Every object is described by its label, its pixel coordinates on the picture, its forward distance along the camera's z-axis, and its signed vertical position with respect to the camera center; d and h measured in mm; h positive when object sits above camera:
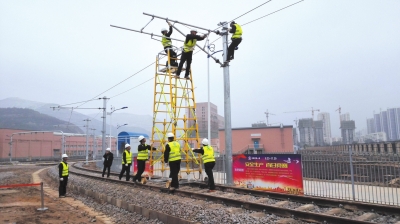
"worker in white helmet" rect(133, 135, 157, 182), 14148 -466
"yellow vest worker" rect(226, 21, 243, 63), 12836 +4452
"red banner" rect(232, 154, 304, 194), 10922 -1110
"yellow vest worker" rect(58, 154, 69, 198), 13359 -1237
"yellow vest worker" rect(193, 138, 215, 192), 11422 -586
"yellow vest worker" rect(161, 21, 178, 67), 13667 +4525
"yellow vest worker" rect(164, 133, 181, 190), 11062 -443
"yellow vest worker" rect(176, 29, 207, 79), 12712 +4014
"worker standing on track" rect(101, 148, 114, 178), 19156 -741
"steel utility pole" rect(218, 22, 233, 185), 12751 +1515
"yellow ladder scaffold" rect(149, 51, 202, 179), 13500 +1154
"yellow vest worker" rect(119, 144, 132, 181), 15916 -700
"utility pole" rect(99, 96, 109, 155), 33372 +3111
